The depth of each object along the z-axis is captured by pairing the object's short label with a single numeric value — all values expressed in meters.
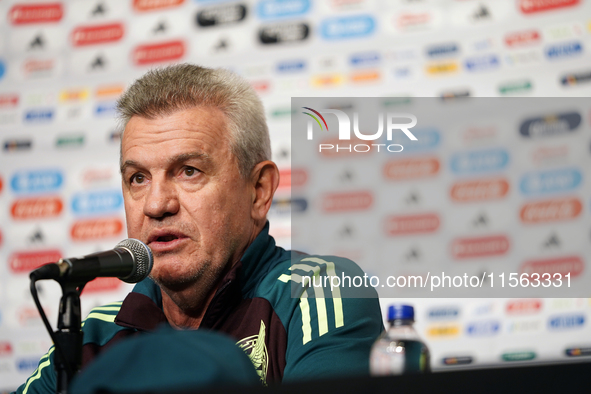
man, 5.49
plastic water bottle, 5.28
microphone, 5.30
